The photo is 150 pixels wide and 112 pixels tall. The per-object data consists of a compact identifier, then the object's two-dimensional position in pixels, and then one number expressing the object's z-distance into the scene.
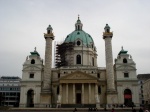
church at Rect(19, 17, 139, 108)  62.98
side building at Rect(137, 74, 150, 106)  93.22
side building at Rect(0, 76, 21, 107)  93.69
